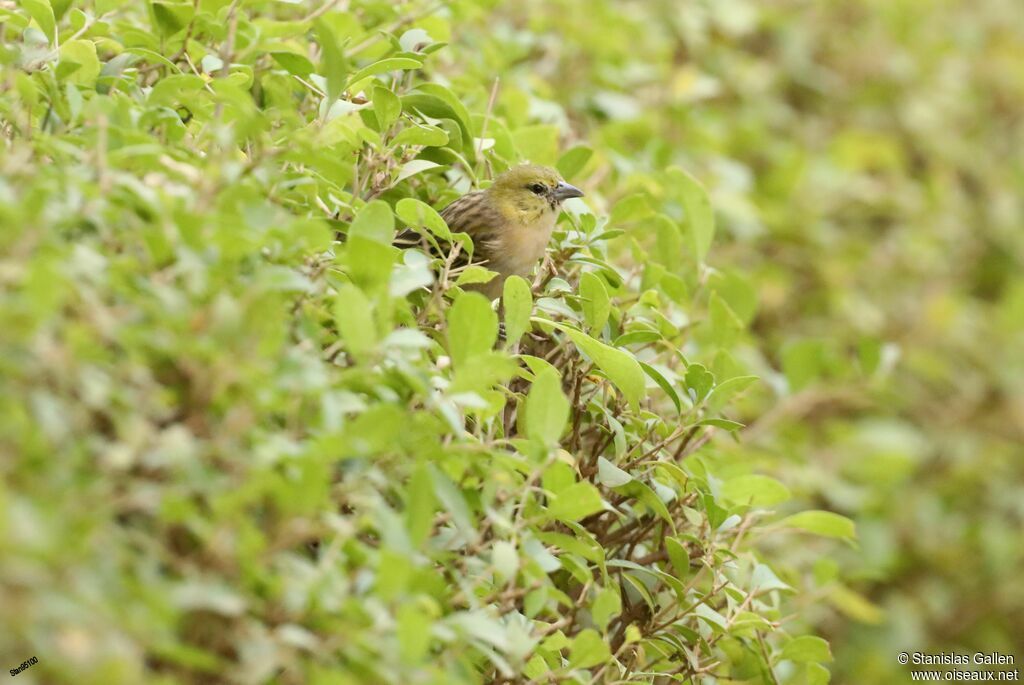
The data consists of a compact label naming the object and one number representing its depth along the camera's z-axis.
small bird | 6.80
